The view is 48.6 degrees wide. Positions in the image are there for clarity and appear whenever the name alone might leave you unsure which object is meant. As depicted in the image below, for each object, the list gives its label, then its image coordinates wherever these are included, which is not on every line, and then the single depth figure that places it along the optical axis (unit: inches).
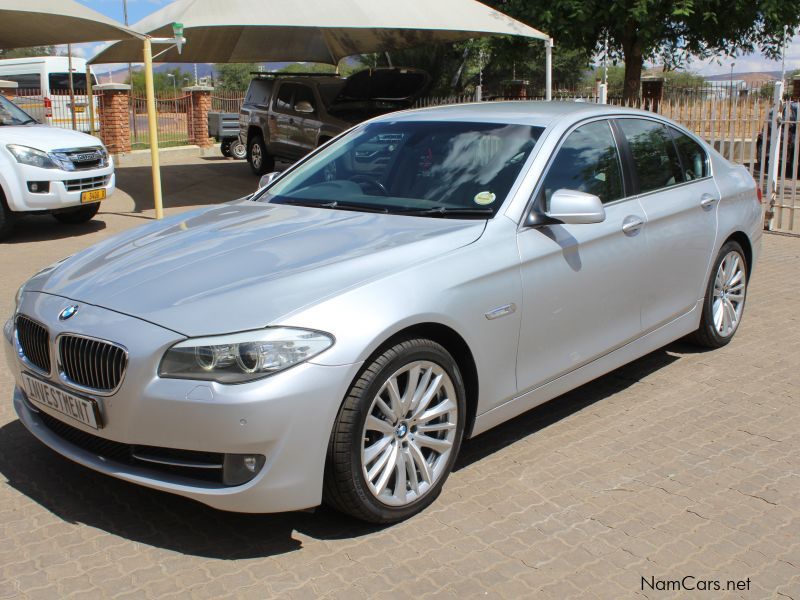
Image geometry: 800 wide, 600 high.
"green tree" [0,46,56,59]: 3341.5
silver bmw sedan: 128.0
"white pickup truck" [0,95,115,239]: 412.5
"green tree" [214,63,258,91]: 2497.3
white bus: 1247.5
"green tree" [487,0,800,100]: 627.5
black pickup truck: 655.8
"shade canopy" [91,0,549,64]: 510.0
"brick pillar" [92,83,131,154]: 884.0
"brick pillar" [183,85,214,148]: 1031.0
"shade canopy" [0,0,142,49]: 487.5
